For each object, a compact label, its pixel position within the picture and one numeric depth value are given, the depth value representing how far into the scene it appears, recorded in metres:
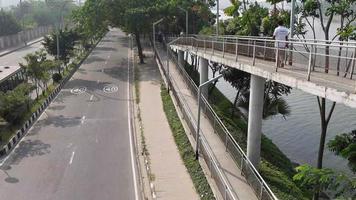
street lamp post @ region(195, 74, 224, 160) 19.45
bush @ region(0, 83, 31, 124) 28.30
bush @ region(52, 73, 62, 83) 43.72
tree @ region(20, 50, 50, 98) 36.66
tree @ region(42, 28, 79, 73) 49.69
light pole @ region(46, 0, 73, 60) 123.28
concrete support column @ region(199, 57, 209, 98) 32.50
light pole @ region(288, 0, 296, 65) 15.86
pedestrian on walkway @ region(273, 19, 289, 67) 16.03
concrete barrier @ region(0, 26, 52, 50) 79.88
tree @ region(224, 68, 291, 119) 28.80
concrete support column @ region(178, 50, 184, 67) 47.22
